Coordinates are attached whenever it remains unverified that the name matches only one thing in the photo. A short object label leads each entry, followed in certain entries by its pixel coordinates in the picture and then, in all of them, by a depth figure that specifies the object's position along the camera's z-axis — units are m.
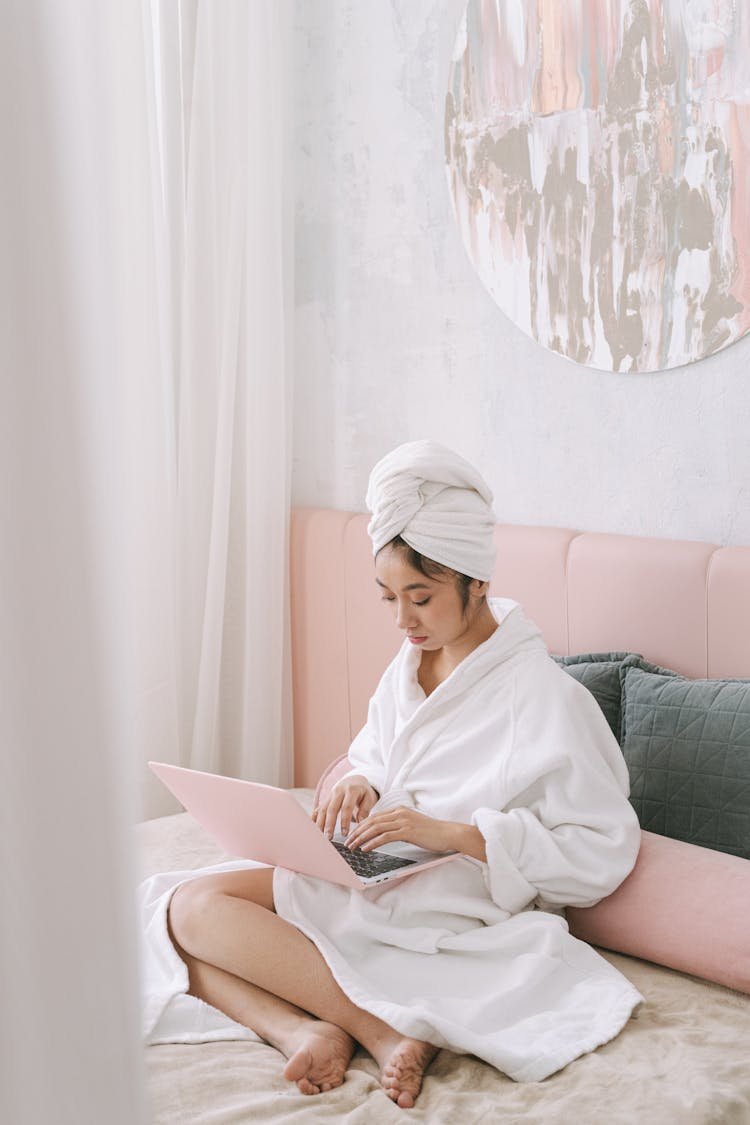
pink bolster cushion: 1.55
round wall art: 1.97
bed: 1.33
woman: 1.47
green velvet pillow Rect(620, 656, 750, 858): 1.77
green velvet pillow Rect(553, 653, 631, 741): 1.98
